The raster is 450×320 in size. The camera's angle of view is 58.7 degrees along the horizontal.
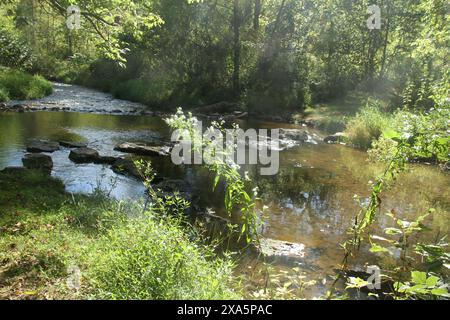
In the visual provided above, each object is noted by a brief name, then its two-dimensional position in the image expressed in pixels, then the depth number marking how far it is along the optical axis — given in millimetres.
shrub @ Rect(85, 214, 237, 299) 3982
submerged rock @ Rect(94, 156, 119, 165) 11870
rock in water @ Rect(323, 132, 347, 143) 17578
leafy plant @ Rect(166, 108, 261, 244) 3963
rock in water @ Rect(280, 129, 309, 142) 17562
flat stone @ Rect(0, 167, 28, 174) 8727
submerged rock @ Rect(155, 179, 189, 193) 9758
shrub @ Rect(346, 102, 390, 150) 16141
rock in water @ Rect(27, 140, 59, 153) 12180
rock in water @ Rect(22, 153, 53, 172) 10022
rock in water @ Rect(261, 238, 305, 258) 6904
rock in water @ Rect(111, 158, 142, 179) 10766
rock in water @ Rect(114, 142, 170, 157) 13312
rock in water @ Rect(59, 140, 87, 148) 13273
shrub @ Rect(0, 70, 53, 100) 22659
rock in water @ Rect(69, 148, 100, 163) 11666
